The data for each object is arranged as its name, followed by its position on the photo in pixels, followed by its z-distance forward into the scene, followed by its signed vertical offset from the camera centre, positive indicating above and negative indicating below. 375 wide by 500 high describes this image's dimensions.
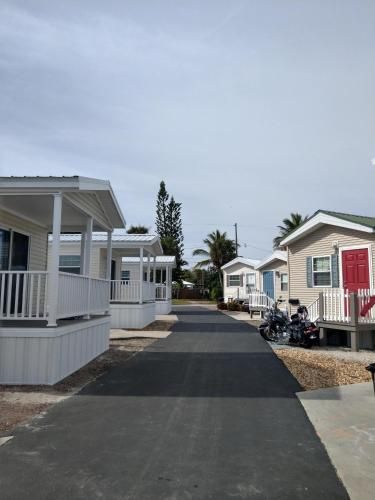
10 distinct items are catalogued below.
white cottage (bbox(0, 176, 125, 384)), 6.41 +0.17
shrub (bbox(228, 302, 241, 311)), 27.81 -1.08
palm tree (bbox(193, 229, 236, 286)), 45.28 +4.54
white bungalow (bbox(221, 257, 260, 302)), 28.25 +0.98
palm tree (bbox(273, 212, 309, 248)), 39.47 +6.94
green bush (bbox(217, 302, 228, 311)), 29.21 -1.13
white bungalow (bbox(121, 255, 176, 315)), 23.80 +0.92
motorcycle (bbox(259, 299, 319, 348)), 10.67 -1.04
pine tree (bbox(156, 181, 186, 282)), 53.03 +9.45
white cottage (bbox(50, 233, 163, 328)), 15.24 +0.73
